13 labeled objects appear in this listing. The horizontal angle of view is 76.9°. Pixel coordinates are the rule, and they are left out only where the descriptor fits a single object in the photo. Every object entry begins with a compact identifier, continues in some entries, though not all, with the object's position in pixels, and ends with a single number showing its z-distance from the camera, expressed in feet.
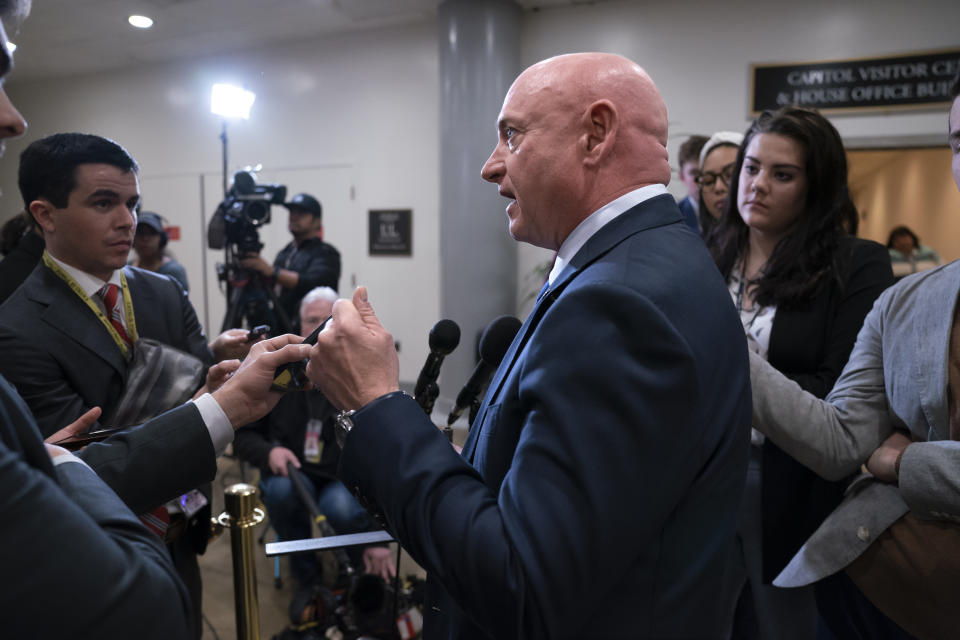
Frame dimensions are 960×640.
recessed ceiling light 16.61
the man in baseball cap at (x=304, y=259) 11.32
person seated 8.20
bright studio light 10.63
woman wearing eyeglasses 7.07
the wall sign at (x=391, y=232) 17.67
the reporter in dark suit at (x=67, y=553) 1.60
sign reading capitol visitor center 12.96
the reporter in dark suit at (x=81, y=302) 4.33
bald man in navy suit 2.10
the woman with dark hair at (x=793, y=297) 4.63
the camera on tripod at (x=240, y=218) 9.68
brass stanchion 3.96
